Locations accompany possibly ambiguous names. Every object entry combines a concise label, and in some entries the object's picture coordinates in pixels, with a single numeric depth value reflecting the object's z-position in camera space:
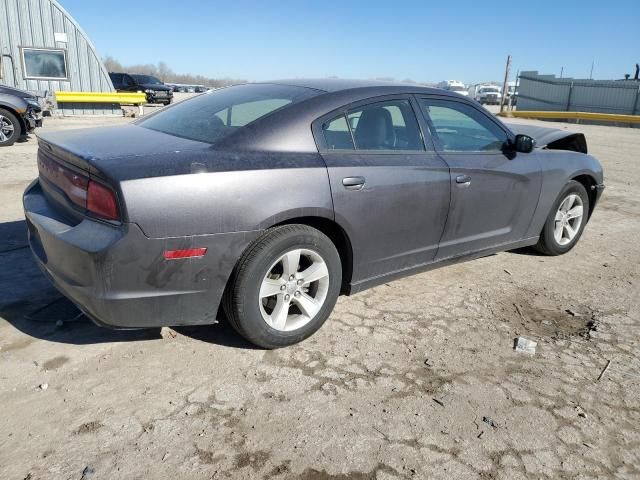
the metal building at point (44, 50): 16.17
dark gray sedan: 2.58
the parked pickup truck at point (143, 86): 26.23
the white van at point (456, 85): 43.43
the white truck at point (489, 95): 43.85
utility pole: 29.70
